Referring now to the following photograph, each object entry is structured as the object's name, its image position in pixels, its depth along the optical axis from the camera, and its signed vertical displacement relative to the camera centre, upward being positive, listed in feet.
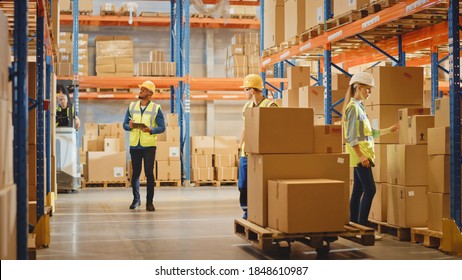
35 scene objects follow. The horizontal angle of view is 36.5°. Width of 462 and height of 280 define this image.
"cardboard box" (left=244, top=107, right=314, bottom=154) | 20.95 +0.26
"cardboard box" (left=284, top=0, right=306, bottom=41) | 36.14 +6.36
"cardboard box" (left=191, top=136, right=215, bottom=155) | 52.21 -0.48
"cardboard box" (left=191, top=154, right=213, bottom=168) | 52.13 -1.67
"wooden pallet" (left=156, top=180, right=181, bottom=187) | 50.78 -3.27
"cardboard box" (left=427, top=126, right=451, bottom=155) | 22.21 -0.09
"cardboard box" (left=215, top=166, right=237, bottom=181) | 52.16 -2.57
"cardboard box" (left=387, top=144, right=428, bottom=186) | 24.16 -0.90
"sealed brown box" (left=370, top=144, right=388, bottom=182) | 25.90 -0.91
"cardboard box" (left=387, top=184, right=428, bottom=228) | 24.13 -2.37
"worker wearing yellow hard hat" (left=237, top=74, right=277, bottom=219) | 25.16 +1.43
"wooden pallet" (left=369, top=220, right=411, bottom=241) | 24.14 -3.27
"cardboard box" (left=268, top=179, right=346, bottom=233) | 19.79 -1.91
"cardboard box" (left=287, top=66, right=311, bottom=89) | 39.06 +3.43
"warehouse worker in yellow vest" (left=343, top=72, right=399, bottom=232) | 23.11 +0.05
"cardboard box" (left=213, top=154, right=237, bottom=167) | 52.26 -1.60
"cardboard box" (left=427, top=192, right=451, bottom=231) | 22.35 -2.27
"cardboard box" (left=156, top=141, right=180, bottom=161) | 50.55 -0.89
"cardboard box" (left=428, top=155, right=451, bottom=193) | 22.33 -1.14
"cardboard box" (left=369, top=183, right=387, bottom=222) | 25.75 -2.38
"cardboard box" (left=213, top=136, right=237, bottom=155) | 52.26 -0.48
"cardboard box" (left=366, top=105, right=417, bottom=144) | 26.13 +0.72
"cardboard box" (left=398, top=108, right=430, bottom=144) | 24.62 +0.69
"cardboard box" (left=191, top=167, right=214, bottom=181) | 51.83 -2.62
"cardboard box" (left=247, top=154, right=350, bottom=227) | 20.98 -0.95
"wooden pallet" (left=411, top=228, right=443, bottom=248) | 22.24 -3.22
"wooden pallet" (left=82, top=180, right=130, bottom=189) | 49.78 -3.22
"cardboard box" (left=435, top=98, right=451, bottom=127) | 22.33 +0.85
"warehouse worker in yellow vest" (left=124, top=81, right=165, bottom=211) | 32.27 +0.40
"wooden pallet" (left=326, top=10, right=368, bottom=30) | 28.66 +5.16
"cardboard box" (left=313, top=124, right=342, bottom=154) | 21.65 -0.02
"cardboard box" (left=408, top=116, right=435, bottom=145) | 24.02 +0.39
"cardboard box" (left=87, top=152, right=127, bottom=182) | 49.62 -1.86
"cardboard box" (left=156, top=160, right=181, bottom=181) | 50.67 -2.27
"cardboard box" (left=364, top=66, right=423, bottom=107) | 26.03 +1.97
